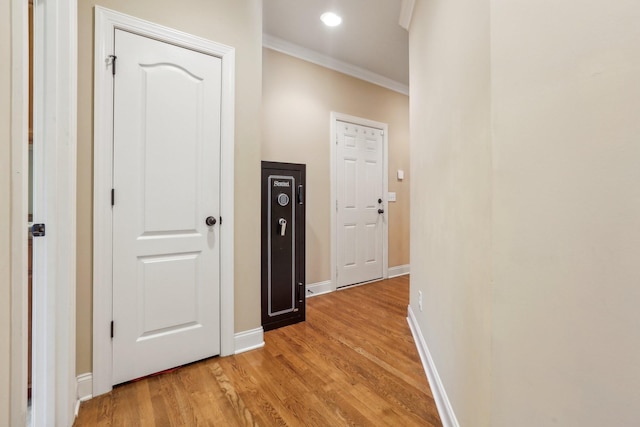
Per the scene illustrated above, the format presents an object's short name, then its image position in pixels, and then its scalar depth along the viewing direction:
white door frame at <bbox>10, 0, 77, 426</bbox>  1.21
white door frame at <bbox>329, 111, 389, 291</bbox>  3.34
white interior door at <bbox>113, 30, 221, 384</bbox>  1.62
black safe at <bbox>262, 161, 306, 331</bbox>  2.34
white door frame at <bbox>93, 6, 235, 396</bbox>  1.53
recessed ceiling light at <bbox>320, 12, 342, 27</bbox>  2.53
